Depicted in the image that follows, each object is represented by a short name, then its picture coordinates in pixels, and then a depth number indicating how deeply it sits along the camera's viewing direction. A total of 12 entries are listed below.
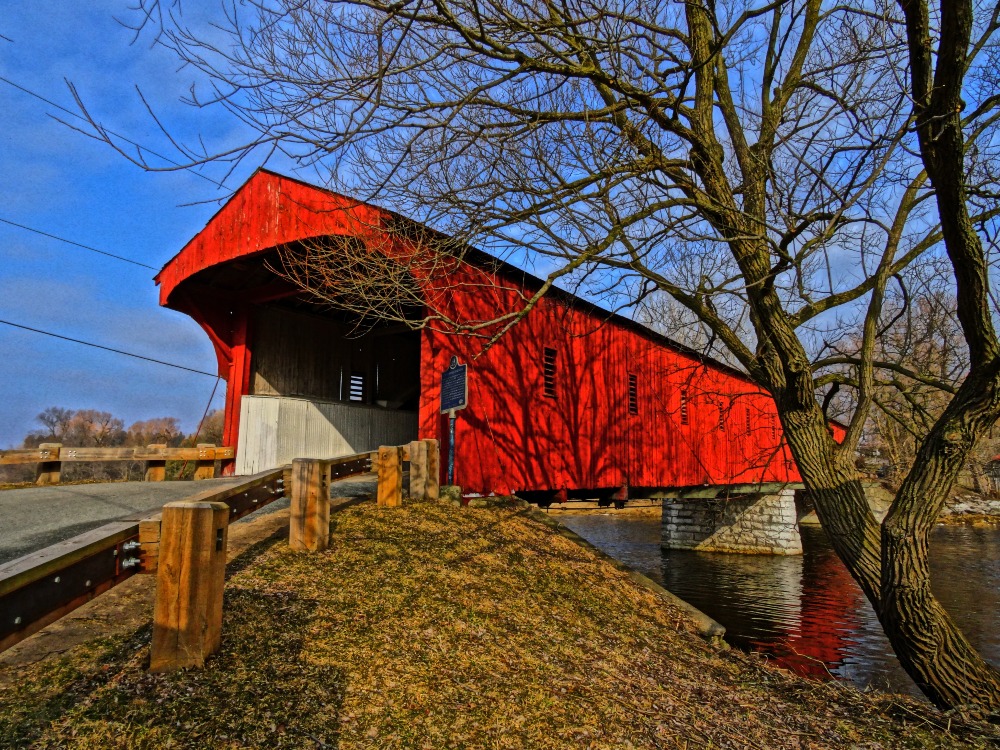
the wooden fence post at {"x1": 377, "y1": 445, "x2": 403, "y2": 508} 7.17
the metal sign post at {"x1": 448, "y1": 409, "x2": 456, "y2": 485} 8.74
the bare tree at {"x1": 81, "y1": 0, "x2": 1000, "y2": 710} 4.44
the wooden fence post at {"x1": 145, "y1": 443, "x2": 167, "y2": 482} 10.93
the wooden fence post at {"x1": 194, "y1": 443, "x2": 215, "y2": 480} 11.27
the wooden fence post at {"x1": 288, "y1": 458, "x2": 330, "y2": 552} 5.10
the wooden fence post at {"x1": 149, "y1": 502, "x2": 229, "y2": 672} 2.96
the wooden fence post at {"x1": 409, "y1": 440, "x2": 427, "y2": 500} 7.92
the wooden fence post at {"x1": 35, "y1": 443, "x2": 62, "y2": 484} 9.90
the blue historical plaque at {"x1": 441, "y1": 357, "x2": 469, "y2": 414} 8.05
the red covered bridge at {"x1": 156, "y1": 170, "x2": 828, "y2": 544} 9.60
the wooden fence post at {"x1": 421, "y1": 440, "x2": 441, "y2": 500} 8.01
